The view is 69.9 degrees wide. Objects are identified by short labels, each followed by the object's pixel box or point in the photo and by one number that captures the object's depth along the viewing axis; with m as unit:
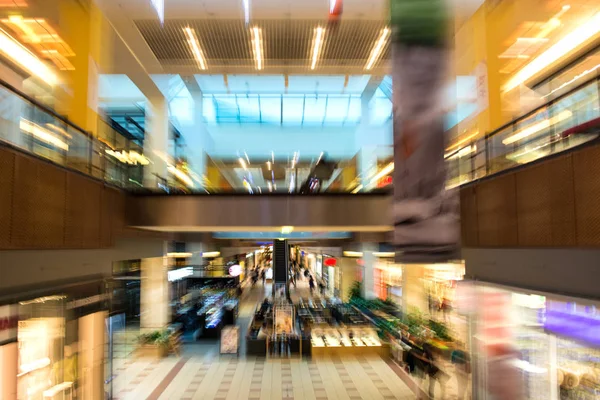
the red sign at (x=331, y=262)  24.52
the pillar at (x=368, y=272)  18.45
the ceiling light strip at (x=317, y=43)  9.84
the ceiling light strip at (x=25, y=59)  7.44
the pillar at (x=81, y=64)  7.92
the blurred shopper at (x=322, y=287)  27.88
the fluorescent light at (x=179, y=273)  14.74
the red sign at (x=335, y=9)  8.93
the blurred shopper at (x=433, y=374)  8.34
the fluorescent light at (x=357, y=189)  9.51
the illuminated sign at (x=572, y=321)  5.08
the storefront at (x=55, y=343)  4.95
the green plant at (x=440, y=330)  10.27
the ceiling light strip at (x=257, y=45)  9.77
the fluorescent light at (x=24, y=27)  7.23
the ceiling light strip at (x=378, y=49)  9.90
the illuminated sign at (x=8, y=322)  4.69
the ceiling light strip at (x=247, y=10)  9.00
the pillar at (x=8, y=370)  4.81
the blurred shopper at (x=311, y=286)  30.00
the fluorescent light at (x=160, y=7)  9.02
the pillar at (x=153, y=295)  13.66
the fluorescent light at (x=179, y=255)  14.65
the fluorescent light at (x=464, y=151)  7.46
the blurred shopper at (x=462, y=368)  7.38
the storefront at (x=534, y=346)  5.50
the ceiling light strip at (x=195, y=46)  9.75
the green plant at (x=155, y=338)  12.00
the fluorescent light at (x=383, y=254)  15.03
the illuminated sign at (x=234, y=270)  21.95
